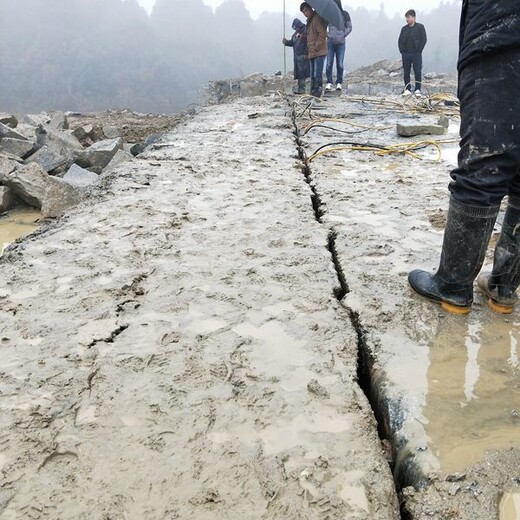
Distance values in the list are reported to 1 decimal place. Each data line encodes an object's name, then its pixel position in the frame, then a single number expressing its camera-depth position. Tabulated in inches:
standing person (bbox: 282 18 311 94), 375.2
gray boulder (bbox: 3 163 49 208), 175.3
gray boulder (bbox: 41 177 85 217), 162.2
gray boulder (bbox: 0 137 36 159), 228.2
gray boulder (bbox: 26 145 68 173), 215.8
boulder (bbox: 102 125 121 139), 359.6
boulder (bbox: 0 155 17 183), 190.5
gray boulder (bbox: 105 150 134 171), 227.3
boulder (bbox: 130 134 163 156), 258.4
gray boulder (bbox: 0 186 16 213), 172.9
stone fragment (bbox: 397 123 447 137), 191.9
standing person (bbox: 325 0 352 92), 349.4
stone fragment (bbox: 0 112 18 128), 303.0
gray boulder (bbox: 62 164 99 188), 193.9
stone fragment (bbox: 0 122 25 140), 240.3
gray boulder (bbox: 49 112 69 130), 375.6
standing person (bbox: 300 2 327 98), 317.4
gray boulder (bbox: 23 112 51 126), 394.3
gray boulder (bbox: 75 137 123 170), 230.4
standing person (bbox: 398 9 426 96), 356.2
